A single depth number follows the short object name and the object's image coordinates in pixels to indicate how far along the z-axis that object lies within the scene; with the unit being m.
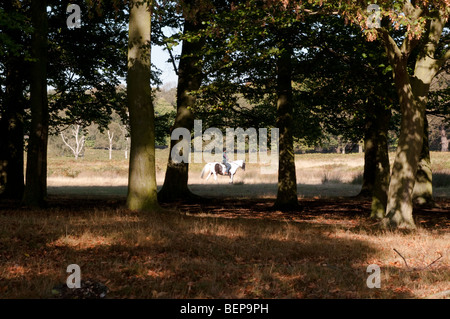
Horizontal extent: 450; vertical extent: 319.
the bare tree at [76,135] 93.25
